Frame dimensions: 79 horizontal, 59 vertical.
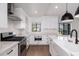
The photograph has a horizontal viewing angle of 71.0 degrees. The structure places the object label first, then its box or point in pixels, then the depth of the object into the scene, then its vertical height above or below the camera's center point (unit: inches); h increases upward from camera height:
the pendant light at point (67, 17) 68.3 +14.5
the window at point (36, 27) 170.2 +5.3
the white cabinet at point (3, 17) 31.7 +7.2
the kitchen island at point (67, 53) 29.0 -13.1
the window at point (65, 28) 184.5 +2.5
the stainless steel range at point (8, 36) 54.8 -9.6
